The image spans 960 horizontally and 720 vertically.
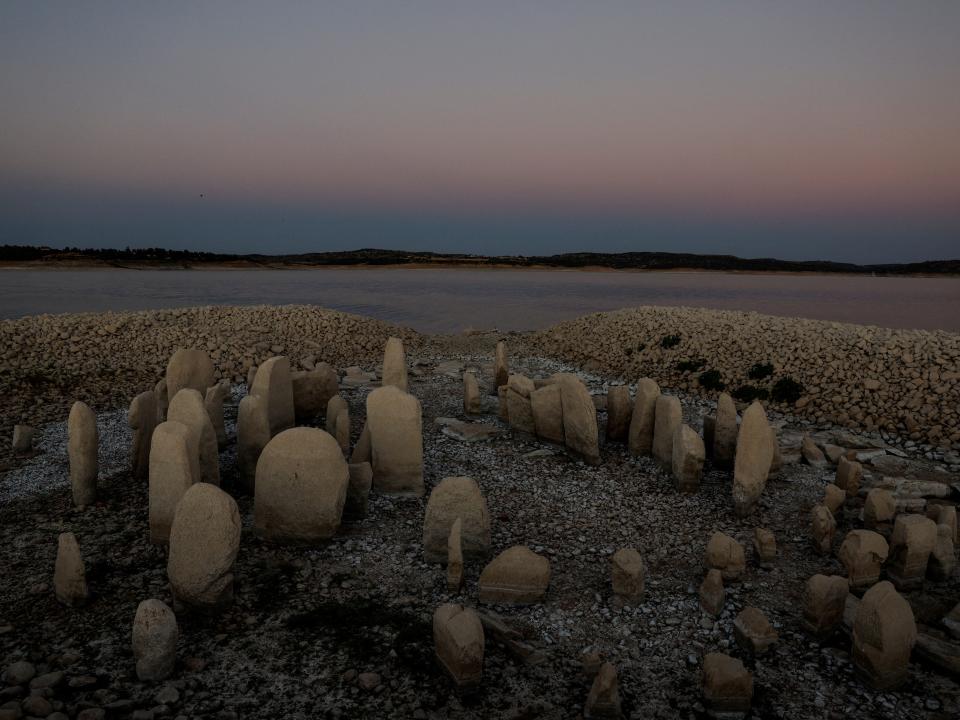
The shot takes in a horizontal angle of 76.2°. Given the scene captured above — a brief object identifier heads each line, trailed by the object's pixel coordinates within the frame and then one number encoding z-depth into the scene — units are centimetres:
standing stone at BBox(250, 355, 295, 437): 895
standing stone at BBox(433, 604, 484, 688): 419
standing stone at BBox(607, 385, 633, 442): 959
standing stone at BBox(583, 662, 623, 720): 397
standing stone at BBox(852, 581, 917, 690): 421
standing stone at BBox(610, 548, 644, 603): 532
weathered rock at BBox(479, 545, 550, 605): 533
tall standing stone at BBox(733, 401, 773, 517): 726
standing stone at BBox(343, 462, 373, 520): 684
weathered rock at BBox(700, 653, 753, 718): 404
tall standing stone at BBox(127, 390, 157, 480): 801
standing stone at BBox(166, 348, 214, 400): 938
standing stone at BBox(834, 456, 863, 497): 774
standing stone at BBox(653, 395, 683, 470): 852
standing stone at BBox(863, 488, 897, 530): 675
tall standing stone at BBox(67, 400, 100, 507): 714
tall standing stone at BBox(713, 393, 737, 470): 852
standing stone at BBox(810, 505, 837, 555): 625
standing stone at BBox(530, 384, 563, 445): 944
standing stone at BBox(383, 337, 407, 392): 1062
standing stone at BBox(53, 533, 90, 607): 508
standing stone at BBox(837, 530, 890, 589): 561
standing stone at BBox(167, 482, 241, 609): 495
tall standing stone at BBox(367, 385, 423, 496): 754
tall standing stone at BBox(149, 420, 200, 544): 602
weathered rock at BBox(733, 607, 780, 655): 464
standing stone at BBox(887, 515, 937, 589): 561
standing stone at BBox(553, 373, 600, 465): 877
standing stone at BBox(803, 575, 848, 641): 482
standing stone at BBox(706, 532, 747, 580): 567
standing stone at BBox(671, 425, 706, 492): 771
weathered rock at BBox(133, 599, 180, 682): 421
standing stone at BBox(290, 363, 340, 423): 1054
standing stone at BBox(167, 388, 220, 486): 699
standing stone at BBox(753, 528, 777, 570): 604
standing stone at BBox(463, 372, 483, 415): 1108
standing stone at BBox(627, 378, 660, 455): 899
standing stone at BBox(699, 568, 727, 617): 520
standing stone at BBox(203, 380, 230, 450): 892
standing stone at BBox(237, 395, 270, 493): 766
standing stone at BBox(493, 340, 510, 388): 1253
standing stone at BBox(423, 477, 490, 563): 596
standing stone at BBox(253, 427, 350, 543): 618
